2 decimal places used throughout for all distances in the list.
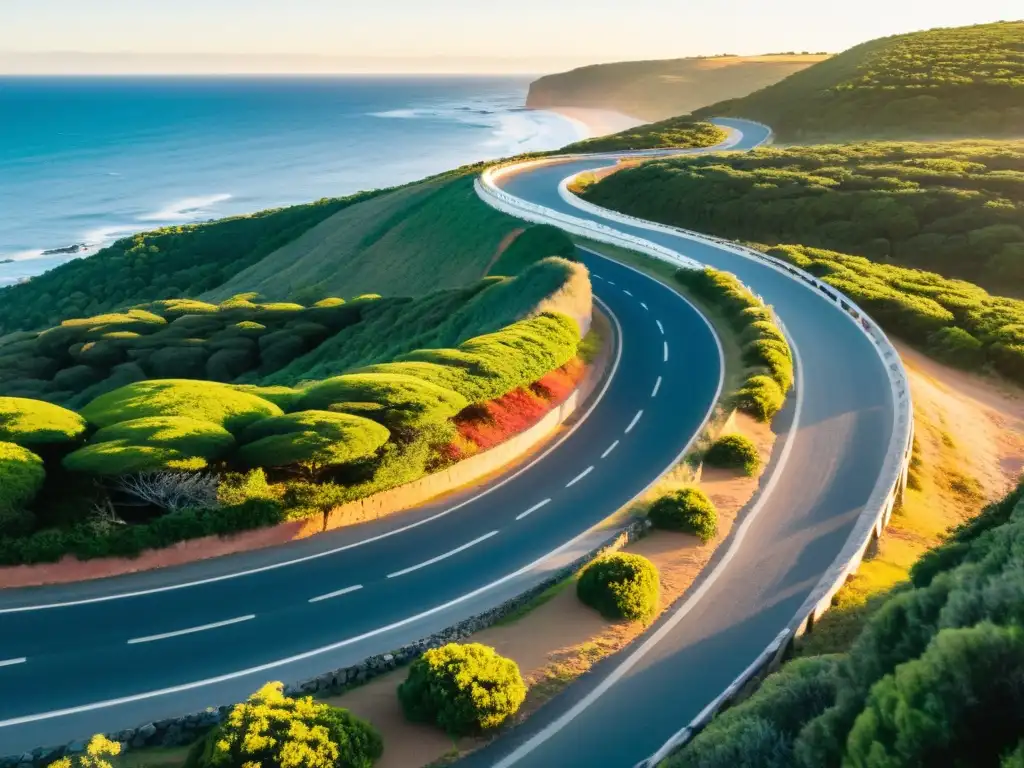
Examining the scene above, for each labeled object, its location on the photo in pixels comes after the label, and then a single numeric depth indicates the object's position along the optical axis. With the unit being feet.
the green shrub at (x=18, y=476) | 52.54
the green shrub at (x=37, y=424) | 58.70
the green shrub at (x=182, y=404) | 64.08
